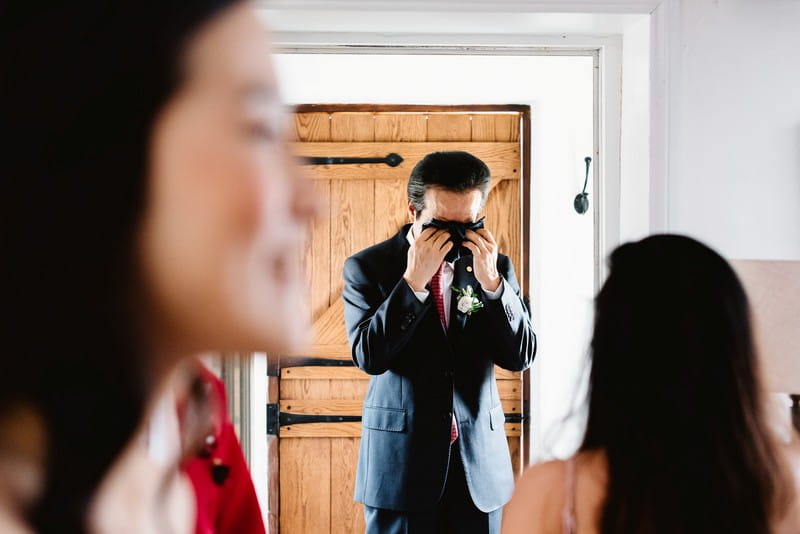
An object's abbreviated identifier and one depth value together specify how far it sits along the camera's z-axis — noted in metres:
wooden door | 2.93
